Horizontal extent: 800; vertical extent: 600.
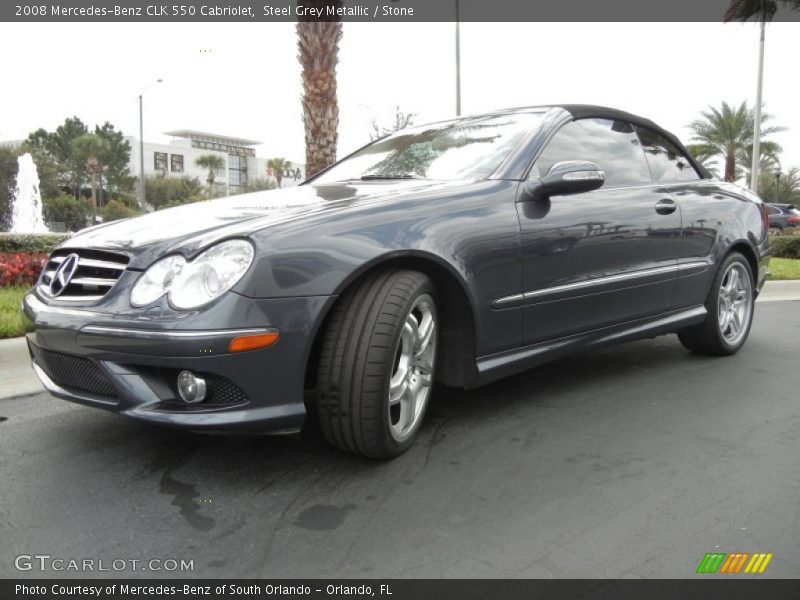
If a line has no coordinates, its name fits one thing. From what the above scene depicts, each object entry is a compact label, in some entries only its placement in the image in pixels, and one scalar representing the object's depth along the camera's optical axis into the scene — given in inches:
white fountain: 1323.3
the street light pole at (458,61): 634.8
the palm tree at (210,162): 3636.8
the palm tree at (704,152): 1445.6
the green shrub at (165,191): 2967.5
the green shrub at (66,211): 2411.4
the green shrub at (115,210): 2383.1
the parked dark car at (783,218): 1250.6
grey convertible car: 98.3
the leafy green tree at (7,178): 2261.3
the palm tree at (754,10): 880.3
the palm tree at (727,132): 1395.2
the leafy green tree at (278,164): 3996.1
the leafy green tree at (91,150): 2856.8
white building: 3843.5
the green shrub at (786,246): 615.5
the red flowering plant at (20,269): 258.5
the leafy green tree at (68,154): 2928.2
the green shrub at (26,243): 413.7
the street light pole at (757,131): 927.0
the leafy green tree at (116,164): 3019.2
